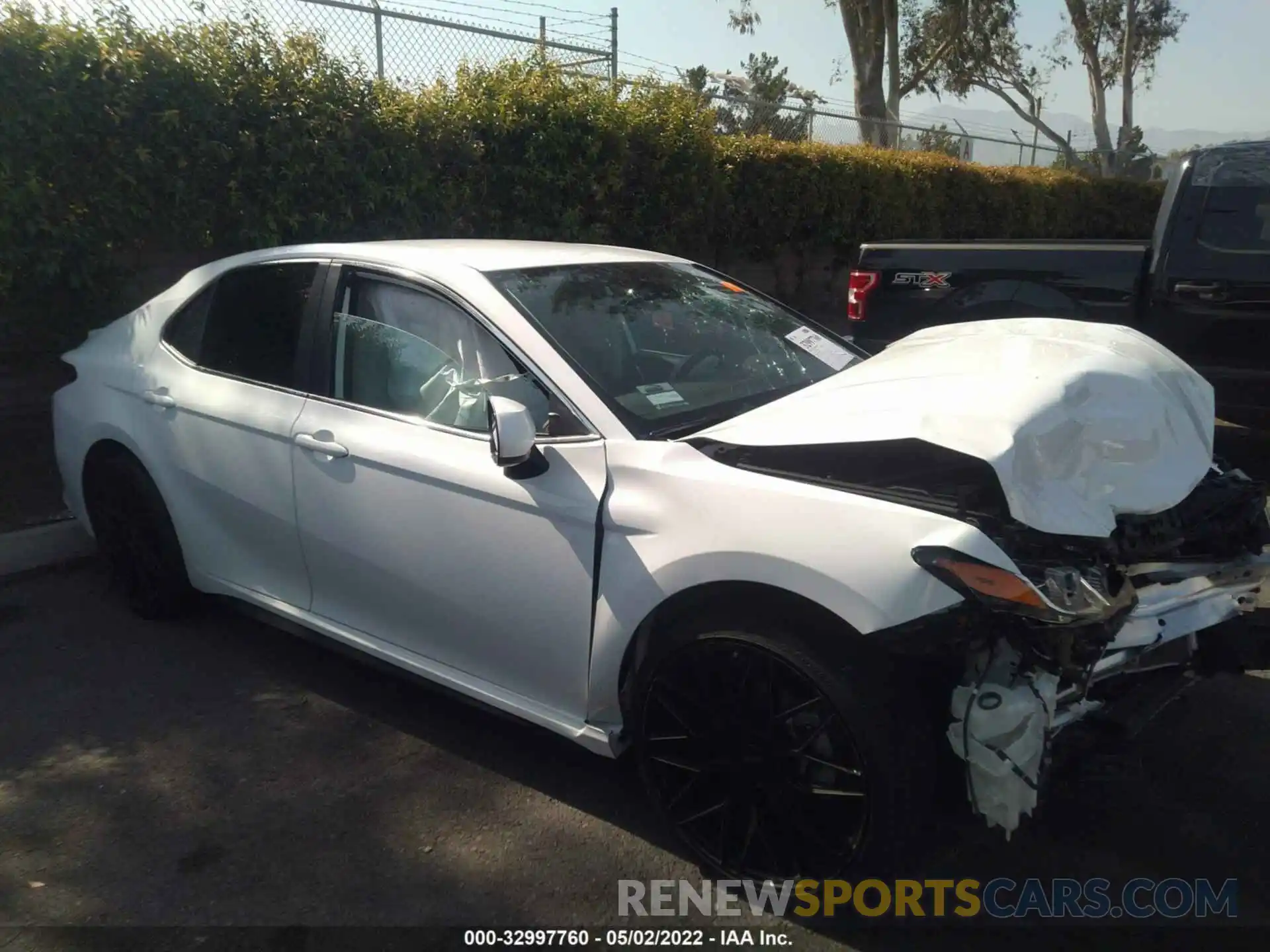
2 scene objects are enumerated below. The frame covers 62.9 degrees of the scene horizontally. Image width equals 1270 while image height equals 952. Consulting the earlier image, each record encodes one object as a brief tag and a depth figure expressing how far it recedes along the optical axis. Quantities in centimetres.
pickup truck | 640
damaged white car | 240
